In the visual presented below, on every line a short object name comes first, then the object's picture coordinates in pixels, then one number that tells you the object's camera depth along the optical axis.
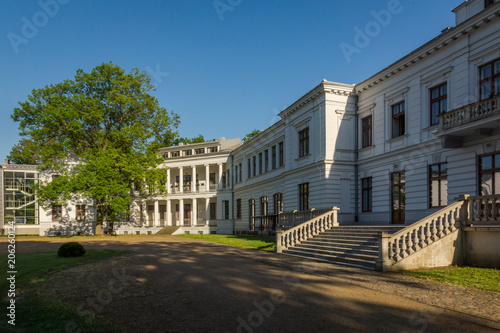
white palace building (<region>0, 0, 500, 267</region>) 15.29
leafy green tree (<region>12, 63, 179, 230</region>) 36.19
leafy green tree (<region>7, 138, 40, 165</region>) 57.97
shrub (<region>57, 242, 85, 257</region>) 15.89
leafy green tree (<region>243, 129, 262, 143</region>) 66.65
